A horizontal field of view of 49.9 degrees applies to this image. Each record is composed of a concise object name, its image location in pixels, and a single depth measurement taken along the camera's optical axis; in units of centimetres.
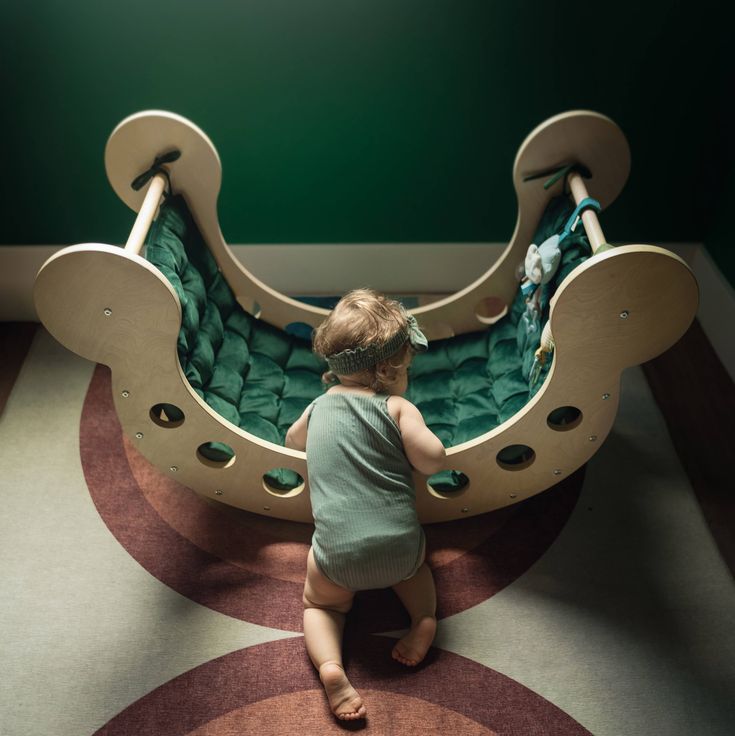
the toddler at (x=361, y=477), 138
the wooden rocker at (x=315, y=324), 133
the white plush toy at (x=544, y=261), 158
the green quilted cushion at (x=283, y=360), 161
